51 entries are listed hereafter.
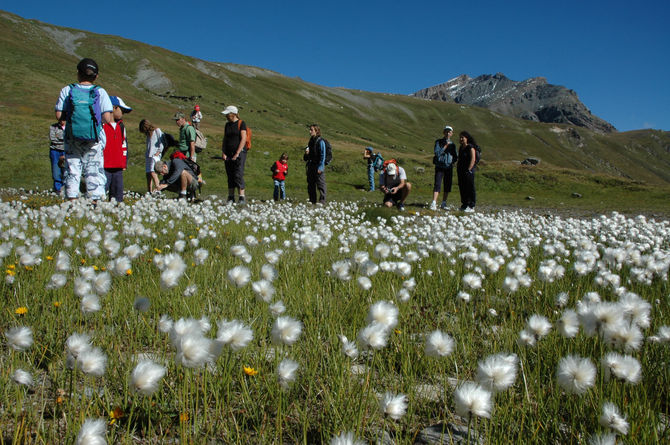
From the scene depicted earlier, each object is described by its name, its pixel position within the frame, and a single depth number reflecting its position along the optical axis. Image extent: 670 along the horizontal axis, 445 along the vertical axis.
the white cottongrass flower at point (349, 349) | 1.89
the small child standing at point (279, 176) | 15.54
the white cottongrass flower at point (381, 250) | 4.14
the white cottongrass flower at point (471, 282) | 3.36
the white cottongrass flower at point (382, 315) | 1.95
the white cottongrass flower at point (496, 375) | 1.49
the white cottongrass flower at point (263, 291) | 2.37
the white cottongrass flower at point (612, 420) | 1.39
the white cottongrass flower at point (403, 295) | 3.09
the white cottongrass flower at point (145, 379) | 1.43
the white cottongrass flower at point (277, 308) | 2.18
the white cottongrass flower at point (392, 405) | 1.44
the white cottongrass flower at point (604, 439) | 1.35
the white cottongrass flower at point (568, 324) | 1.96
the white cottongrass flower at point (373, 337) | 1.74
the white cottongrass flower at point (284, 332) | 1.82
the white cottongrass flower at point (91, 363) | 1.58
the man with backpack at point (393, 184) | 12.86
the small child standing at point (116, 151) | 9.34
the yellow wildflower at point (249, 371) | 2.00
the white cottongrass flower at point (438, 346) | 1.84
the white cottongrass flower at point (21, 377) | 1.61
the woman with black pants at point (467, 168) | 12.23
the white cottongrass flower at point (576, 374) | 1.50
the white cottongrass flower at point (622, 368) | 1.55
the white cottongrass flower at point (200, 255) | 3.51
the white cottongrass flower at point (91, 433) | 1.26
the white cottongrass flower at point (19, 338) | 1.78
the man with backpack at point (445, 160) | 12.98
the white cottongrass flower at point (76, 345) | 1.60
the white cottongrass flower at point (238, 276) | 2.51
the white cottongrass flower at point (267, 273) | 2.88
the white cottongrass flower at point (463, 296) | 3.14
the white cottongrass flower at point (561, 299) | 2.97
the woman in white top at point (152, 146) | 11.99
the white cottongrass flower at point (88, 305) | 2.26
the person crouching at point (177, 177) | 11.77
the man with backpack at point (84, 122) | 7.17
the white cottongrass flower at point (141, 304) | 2.20
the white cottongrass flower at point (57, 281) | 2.73
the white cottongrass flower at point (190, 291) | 2.79
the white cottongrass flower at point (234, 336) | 1.62
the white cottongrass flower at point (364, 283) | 2.93
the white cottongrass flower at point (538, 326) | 1.93
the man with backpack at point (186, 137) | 12.21
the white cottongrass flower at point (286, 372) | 1.73
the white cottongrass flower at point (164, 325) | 2.05
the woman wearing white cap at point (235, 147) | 11.37
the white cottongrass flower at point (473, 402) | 1.35
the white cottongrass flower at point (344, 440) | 1.30
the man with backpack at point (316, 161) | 12.42
